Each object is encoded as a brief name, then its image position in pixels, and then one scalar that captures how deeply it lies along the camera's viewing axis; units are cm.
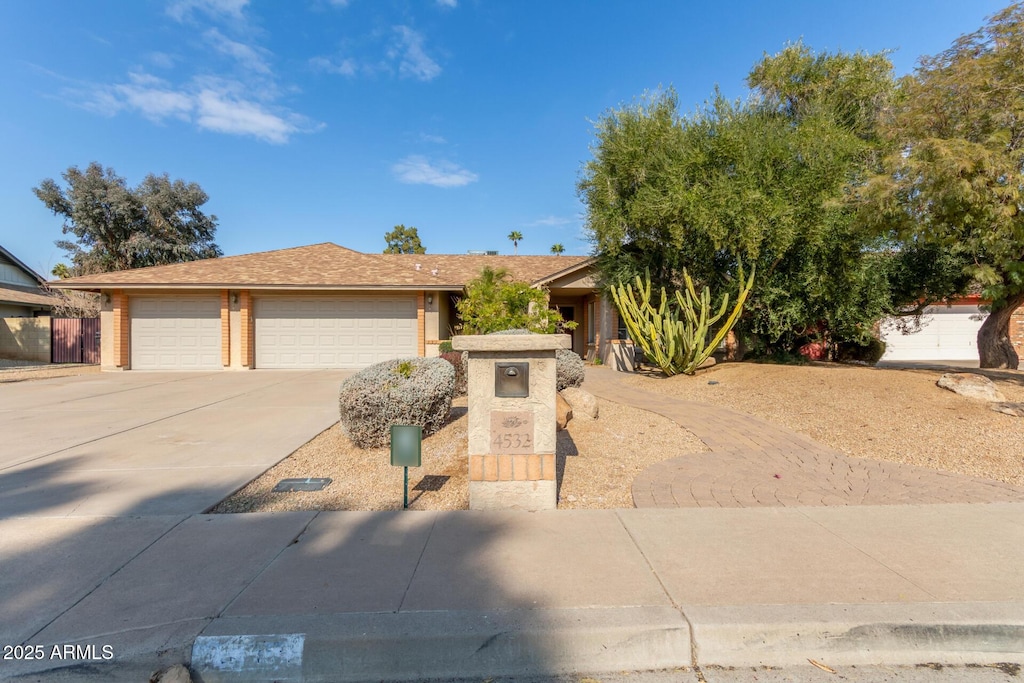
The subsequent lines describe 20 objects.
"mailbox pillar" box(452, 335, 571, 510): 423
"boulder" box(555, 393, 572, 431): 686
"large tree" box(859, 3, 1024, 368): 782
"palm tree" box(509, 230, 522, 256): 5069
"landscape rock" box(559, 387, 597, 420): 752
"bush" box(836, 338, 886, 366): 1580
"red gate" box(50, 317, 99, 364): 2114
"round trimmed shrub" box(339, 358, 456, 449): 603
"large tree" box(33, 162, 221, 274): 2888
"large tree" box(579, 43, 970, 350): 1172
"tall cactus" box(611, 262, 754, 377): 1173
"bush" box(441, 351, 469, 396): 991
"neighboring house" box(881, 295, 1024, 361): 2073
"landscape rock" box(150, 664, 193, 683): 244
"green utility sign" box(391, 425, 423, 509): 438
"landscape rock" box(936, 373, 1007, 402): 766
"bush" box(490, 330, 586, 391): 903
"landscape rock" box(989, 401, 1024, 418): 692
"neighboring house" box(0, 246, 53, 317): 2588
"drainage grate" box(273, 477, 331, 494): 496
